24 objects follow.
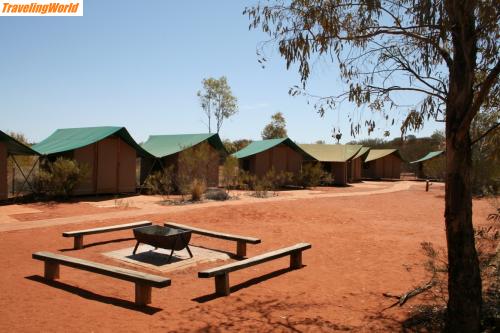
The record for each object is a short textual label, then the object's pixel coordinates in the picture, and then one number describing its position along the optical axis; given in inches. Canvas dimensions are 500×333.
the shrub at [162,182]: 760.3
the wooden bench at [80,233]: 335.7
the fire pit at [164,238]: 293.9
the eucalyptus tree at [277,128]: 1988.2
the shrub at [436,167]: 1123.4
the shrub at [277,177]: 944.9
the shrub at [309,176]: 1073.5
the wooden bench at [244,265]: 233.0
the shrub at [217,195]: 738.2
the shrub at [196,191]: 707.4
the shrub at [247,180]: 898.0
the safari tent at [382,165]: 1588.3
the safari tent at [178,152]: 836.6
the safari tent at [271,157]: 1025.5
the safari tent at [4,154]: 602.3
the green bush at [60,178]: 650.2
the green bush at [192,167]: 769.4
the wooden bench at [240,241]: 328.6
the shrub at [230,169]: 827.4
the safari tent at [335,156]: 1228.5
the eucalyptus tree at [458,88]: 165.5
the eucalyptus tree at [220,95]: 1770.4
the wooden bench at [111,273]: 212.2
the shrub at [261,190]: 818.6
